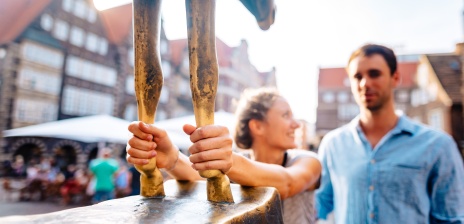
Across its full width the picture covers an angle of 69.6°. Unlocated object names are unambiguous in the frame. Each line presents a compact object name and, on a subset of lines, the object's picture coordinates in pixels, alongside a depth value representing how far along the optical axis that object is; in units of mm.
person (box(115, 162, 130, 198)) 8391
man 1853
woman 960
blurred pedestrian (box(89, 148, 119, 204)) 7045
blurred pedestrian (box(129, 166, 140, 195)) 5977
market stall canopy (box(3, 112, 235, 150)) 7964
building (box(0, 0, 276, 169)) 16156
